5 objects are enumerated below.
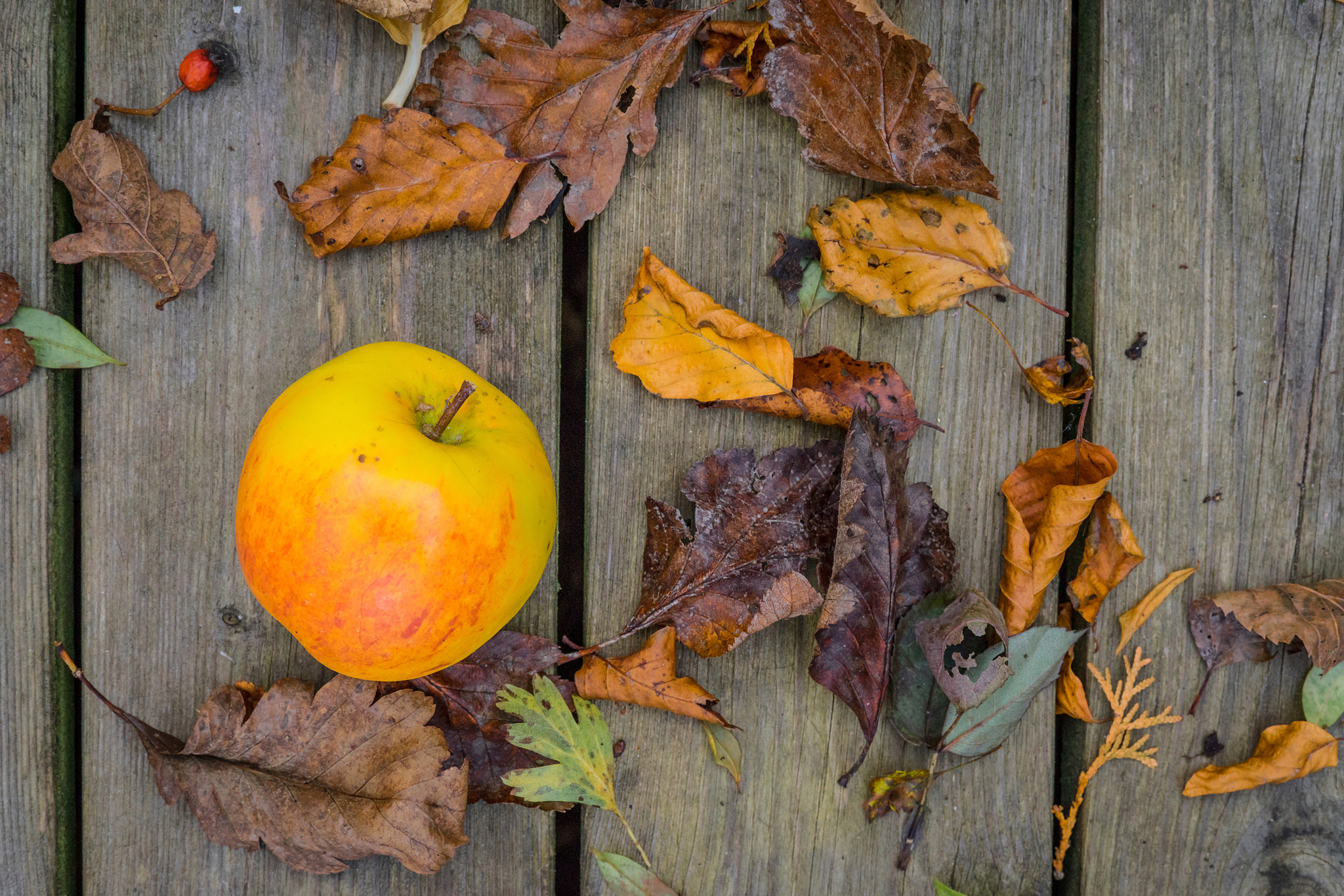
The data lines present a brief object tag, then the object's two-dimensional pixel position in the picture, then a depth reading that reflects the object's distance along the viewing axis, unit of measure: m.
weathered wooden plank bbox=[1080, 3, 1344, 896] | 0.63
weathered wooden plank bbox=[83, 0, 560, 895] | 0.62
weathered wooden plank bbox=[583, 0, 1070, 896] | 0.63
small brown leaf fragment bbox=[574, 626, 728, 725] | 0.62
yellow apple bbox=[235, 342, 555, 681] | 0.57
